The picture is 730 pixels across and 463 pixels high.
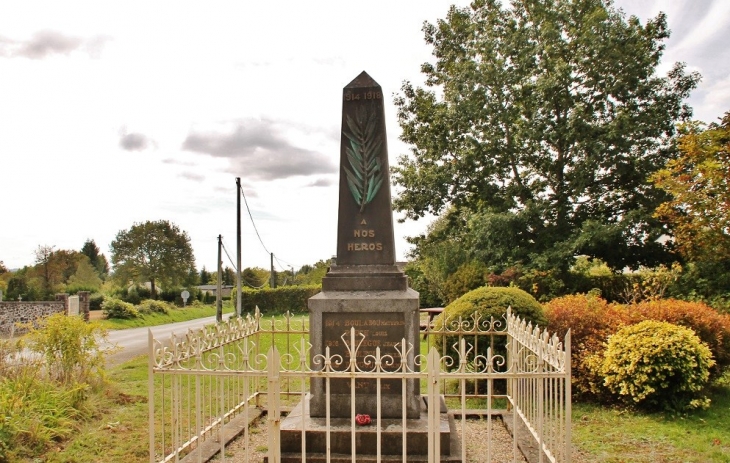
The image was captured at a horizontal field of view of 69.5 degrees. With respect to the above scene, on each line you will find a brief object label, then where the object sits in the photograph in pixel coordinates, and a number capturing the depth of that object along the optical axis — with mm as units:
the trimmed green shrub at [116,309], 29627
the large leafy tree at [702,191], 15031
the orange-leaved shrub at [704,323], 8961
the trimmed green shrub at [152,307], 33656
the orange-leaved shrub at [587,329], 8369
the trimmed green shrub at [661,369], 7621
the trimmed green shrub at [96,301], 38062
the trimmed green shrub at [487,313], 8625
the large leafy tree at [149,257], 55125
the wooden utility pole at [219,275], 24641
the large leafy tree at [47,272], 46125
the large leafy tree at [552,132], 19281
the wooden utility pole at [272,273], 38812
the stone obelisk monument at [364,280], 5844
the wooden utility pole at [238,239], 21778
